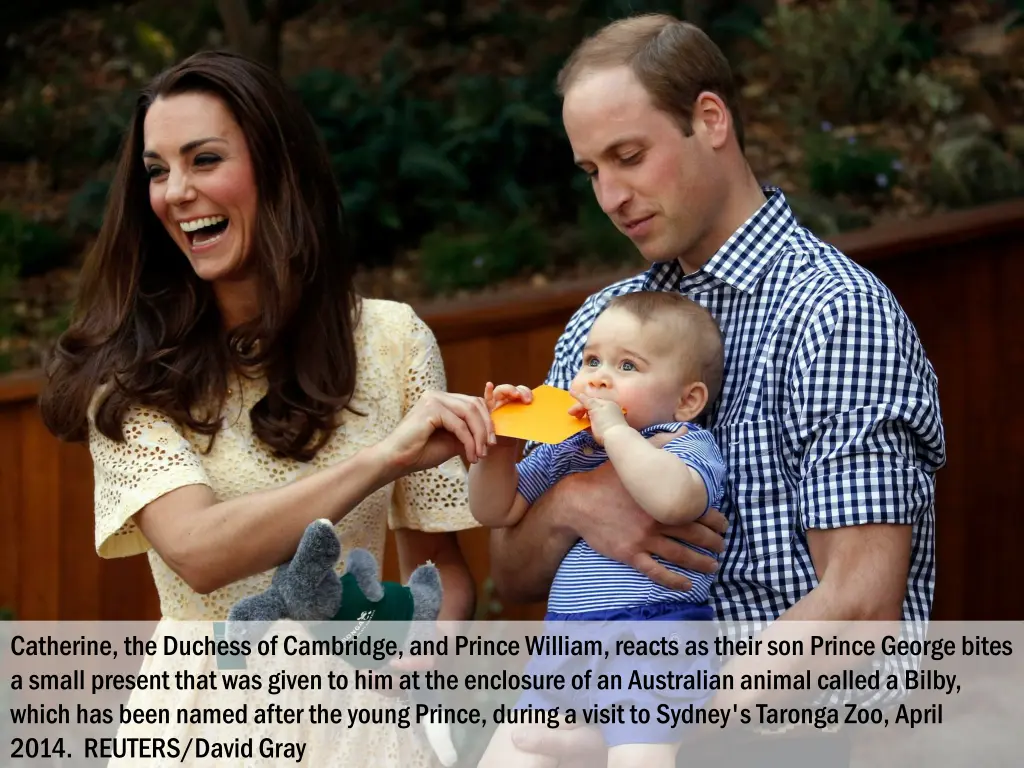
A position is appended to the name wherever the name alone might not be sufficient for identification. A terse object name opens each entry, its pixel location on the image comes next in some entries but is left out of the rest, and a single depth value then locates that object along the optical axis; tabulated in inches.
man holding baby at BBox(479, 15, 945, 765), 84.4
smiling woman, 102.7
